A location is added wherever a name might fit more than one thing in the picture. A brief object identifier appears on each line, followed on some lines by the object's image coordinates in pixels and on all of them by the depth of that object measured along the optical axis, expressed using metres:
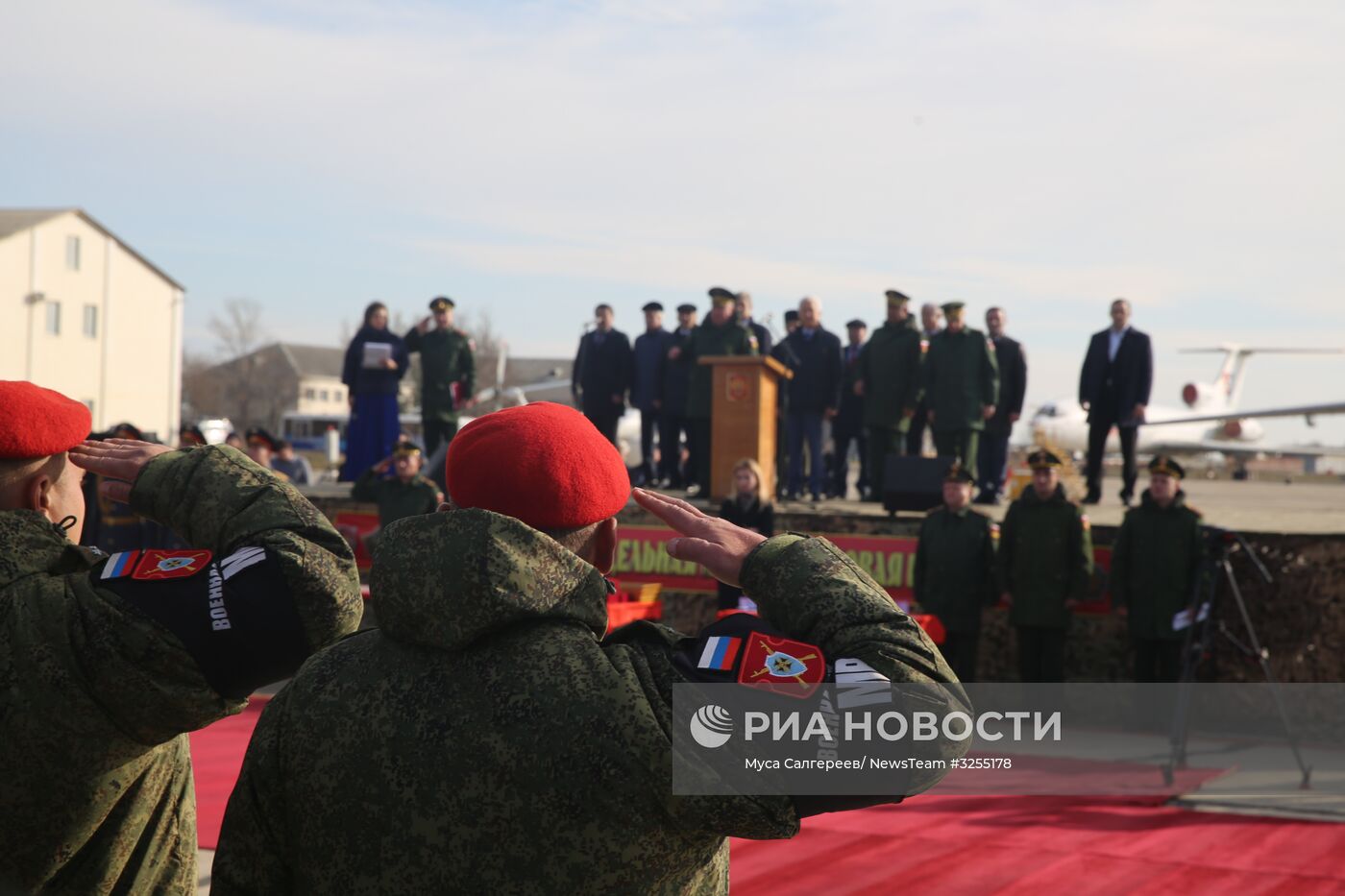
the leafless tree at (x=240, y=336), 77.62
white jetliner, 35.56
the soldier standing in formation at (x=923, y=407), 11.95
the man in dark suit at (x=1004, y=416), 11.62
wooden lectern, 10.92
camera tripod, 7.07
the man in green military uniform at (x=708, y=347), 12.23
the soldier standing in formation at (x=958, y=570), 8.95
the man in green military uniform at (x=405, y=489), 10.50
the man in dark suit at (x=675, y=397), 13.05
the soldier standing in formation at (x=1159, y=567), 8.41
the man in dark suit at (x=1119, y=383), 11.10
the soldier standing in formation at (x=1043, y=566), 8.70
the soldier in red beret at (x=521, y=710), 1.59
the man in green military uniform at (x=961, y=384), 10.97
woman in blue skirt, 12.95
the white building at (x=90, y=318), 44.91
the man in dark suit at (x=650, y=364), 13.29
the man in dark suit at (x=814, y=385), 12.38
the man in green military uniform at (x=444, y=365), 13.17
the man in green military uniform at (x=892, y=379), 11.59
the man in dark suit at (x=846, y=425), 12.80
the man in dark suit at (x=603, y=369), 13.55
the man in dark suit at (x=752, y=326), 12.55
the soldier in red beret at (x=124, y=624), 1.93
